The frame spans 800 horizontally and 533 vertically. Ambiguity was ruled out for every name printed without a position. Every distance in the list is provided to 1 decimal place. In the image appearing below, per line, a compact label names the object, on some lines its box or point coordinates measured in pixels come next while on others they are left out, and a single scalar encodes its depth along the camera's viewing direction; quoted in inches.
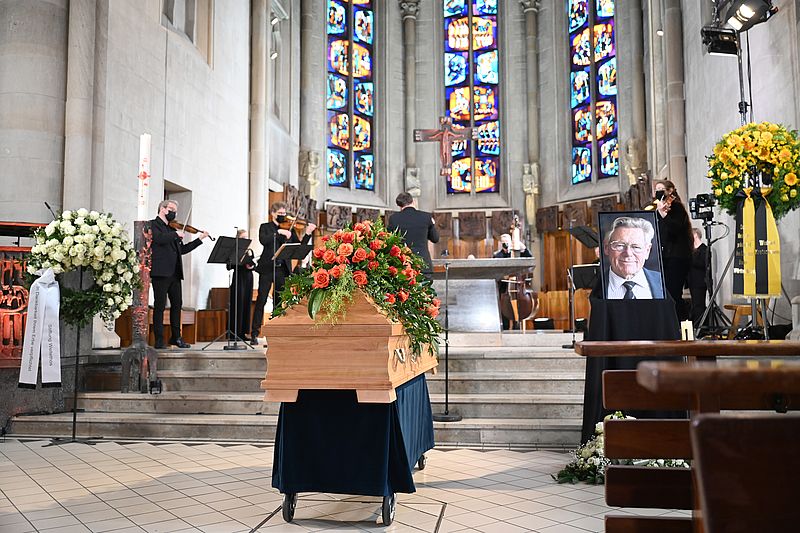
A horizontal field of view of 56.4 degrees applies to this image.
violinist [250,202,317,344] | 357.4
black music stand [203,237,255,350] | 330.6
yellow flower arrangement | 229.5
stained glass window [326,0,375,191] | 705.6
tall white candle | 247.8
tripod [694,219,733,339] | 257.4
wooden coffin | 144.6
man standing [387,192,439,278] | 290.2
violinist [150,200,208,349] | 314.7
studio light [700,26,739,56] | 304.3
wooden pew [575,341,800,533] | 96.6
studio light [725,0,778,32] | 271.0
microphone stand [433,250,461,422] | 239.5
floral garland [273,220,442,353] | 147.1
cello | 403.2
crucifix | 519.2
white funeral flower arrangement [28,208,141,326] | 256.5
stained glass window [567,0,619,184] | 657.6
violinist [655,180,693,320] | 243.6
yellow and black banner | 235.6
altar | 365.1
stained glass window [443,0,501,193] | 743.1
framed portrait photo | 189.6
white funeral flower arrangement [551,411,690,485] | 181.3
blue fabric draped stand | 148.6
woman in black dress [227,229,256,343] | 368.5
